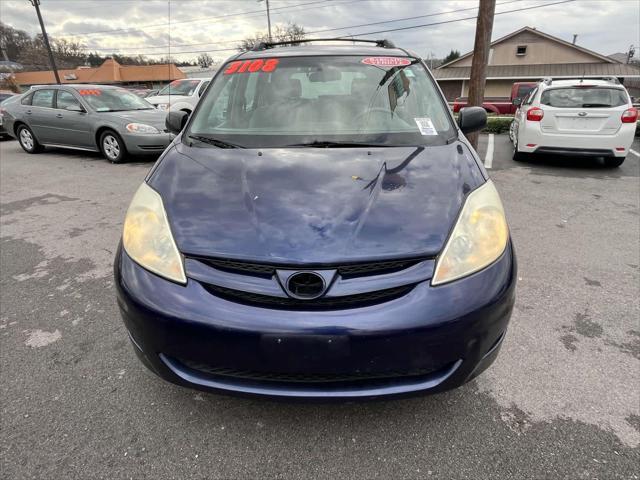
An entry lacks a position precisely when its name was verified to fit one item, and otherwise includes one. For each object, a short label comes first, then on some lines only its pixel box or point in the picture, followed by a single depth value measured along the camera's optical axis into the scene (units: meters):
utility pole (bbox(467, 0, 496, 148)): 7.51
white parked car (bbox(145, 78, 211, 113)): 10.78
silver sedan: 7.82
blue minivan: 1.49
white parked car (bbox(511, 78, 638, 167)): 6.80
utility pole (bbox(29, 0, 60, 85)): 22.51
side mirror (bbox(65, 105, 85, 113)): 8.27
